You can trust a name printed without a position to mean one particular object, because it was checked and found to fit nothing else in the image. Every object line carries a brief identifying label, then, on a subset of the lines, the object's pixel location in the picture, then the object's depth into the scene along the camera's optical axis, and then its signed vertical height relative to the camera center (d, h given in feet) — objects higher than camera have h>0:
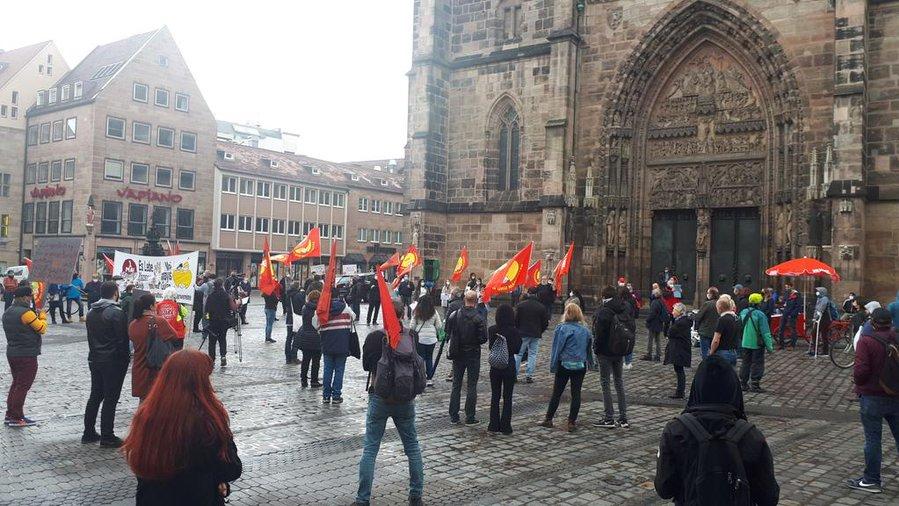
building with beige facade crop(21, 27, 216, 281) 166.30 +23.57
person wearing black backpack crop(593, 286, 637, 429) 33.27 -3.18
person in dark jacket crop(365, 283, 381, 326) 78.78 -3.51
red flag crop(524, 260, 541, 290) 65.38 -0.26
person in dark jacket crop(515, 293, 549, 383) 44.21 -2.68
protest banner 43.47 -0.71
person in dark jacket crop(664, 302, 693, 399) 40.16 -3.53
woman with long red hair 11.44 -2.73
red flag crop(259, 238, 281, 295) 61.02 -1.19
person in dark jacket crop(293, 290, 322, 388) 41.32 -4.03
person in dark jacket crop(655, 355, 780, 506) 12.03 -2.59
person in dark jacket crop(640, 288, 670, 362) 55.98 -3.10
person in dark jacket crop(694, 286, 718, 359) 42.29 -2.36
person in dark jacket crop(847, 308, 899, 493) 23.85 -3.42
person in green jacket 42.73 -3.32
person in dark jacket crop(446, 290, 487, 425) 33.01 -3.29
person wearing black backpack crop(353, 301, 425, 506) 21.11 -4.77
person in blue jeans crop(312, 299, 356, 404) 37.78 -3.90
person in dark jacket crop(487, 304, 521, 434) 31.59 -4.94
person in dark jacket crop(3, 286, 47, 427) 30.53 -3.90
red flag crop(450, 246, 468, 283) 77.70 +0.30
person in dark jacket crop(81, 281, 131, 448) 27.94 -3.87
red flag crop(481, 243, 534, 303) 51.96 -0.13
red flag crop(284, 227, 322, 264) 67.56 +1.68
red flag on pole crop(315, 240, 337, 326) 37.09 -1.88
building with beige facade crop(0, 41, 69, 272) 180.65 +37.25
